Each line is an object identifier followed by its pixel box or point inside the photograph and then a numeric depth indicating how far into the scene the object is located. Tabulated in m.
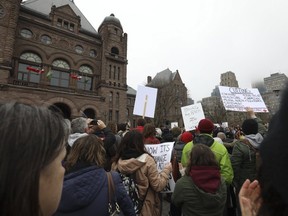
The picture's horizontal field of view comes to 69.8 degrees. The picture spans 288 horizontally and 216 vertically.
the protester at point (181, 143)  5.01
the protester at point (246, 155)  3.95
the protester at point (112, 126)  5.18
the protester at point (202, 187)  2.78
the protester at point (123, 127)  6.52
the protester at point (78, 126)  4.49
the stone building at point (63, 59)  21.83
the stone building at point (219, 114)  34.38
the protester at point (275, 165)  0.70
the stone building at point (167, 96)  31.03
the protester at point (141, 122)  5.84
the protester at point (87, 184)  2.08
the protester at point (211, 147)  3.77
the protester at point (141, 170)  3.08
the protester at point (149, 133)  4.63
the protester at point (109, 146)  4.20
